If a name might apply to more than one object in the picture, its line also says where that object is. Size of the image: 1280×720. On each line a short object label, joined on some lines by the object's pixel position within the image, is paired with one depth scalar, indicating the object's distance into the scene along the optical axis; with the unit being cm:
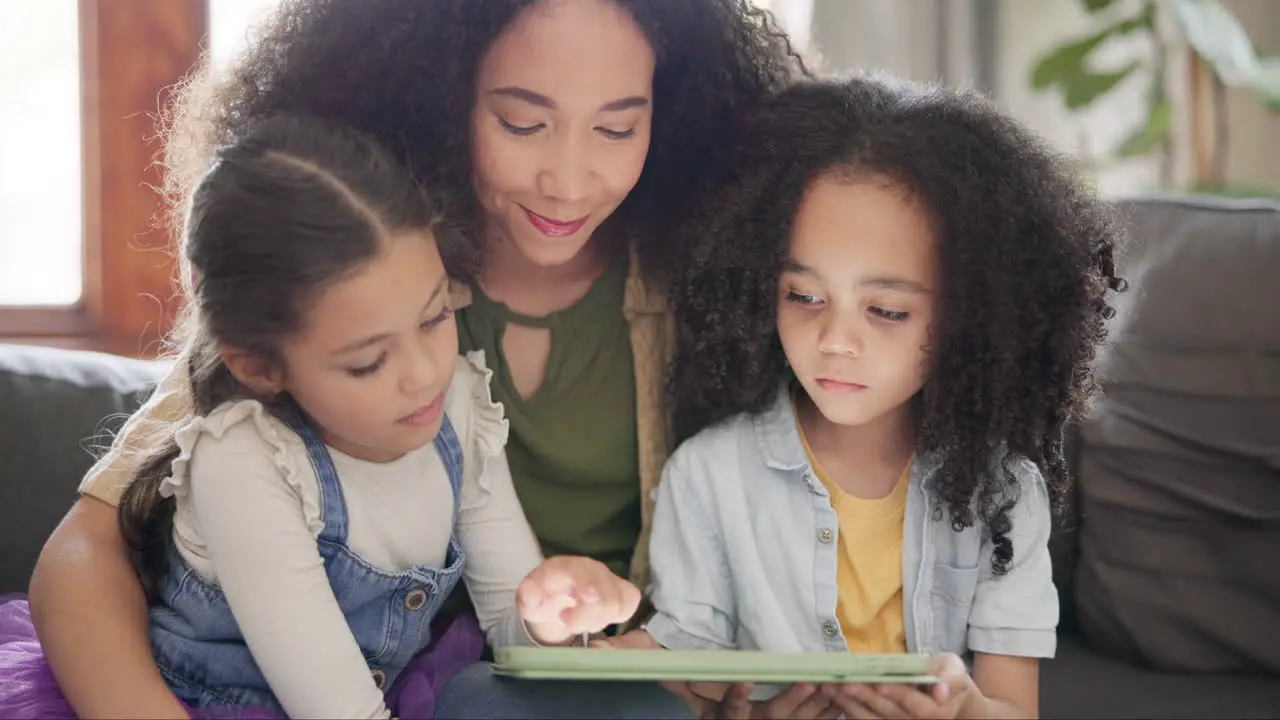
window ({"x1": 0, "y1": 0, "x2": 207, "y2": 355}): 250
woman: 125
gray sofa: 152
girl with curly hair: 131
